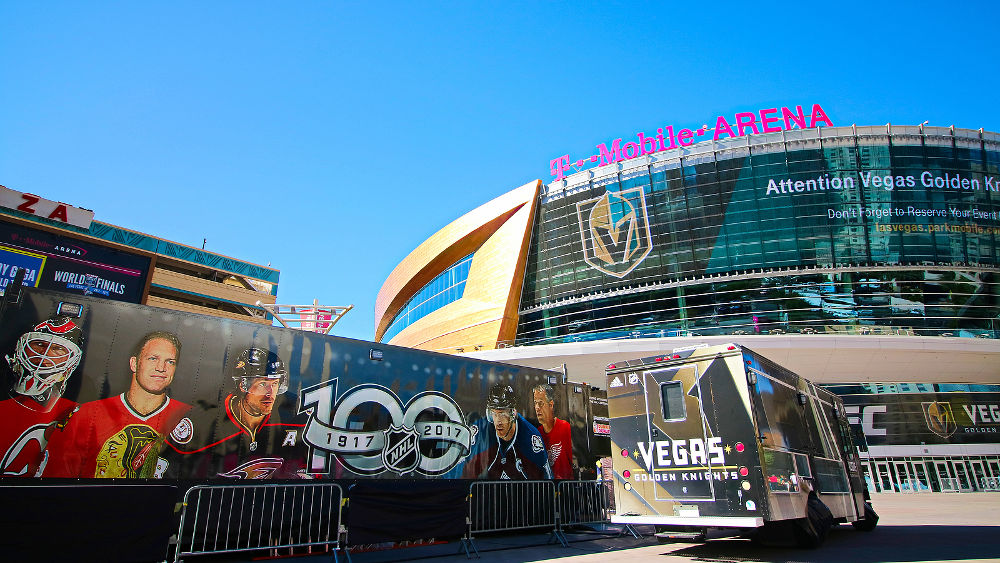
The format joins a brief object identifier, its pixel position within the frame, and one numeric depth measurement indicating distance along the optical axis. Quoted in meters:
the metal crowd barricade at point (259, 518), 6.74
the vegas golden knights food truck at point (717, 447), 7.30
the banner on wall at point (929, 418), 35.44
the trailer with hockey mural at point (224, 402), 6.30
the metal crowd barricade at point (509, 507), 9.27
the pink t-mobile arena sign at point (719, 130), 37.78
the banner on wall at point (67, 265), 10.68
